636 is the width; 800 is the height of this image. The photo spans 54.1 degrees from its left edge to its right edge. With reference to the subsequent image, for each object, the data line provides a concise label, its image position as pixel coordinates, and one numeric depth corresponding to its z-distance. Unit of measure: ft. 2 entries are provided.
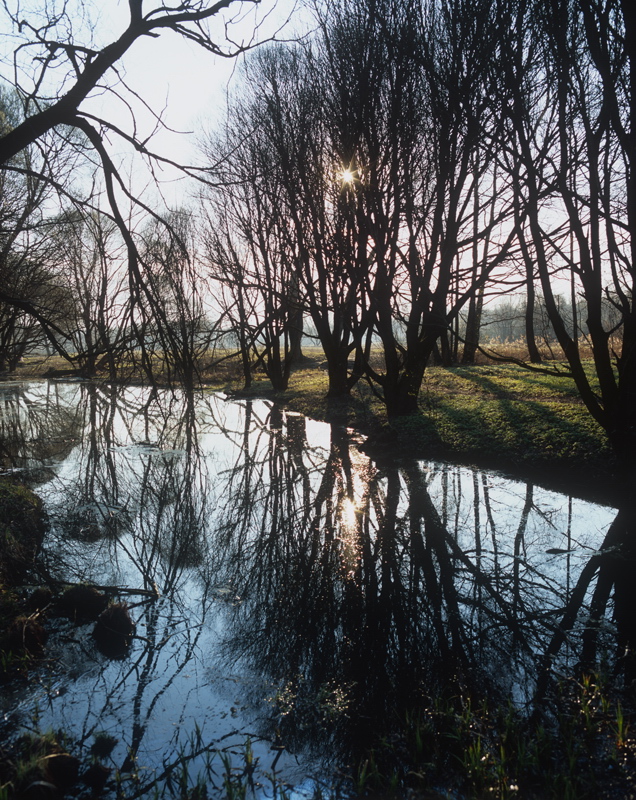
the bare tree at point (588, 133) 24.27
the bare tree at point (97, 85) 13.11
